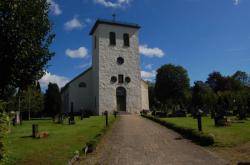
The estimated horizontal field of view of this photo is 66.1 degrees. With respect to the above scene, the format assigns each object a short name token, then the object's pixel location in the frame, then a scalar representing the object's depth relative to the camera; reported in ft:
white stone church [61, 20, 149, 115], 97.80
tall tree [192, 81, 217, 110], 108.12
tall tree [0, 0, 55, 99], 24.17
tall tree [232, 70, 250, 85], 192.53
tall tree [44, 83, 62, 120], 101.77
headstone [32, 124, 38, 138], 35.30
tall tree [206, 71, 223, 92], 158.31
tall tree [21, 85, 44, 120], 99.16
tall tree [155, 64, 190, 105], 140.88
